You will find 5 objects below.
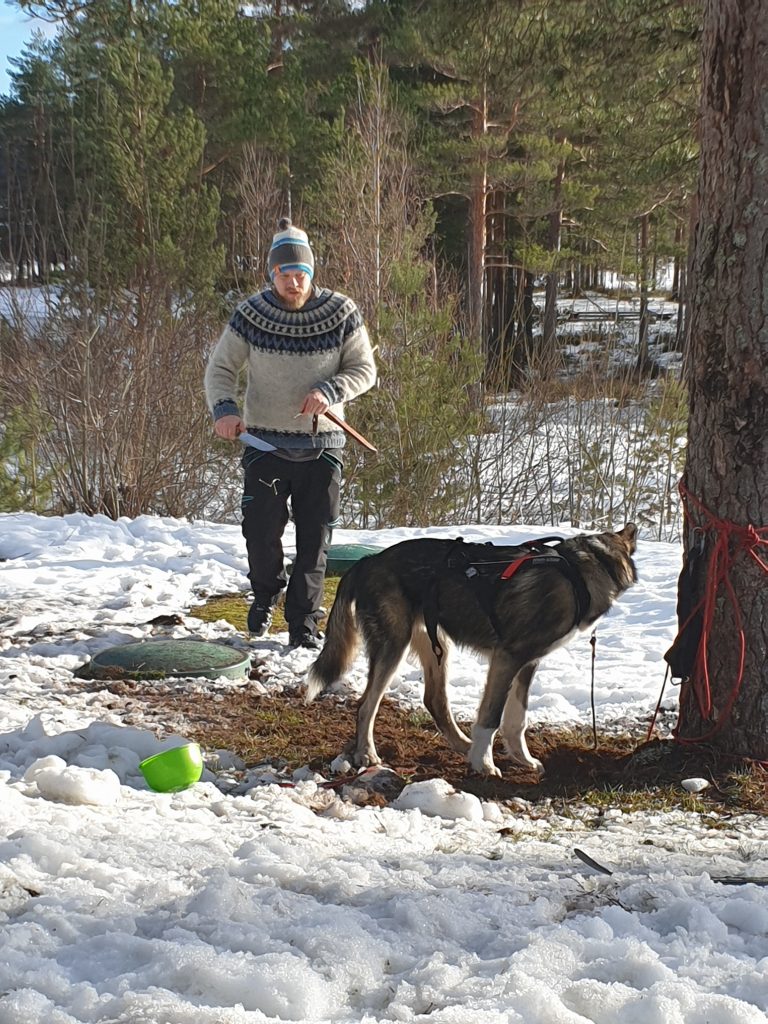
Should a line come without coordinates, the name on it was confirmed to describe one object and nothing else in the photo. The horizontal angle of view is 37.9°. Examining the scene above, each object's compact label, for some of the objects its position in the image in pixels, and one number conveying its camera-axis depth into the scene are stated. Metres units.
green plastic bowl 4.36
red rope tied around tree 4.58
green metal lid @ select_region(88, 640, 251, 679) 6.16
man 6.68
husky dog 4.74
